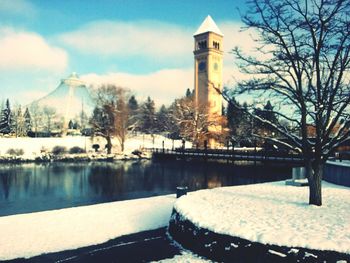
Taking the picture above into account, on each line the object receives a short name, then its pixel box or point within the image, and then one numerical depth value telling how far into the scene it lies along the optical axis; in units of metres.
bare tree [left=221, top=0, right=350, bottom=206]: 11.67
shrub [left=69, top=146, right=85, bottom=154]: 55.34
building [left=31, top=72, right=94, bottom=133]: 147.23
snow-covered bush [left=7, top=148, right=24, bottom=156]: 51.56
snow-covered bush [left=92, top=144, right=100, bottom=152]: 58.50
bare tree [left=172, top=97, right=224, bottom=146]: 59.47
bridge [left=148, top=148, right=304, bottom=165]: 41.19
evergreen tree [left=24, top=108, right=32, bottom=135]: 84.58
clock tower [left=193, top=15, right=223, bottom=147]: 82.00
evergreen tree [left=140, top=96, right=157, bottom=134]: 88.28
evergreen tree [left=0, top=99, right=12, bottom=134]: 74.56
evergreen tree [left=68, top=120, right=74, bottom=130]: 110.12
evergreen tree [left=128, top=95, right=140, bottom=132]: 98.44
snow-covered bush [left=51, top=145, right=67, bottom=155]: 54.05
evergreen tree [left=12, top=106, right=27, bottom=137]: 76.47
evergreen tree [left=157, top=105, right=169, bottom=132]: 84.10
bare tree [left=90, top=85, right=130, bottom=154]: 55.84
